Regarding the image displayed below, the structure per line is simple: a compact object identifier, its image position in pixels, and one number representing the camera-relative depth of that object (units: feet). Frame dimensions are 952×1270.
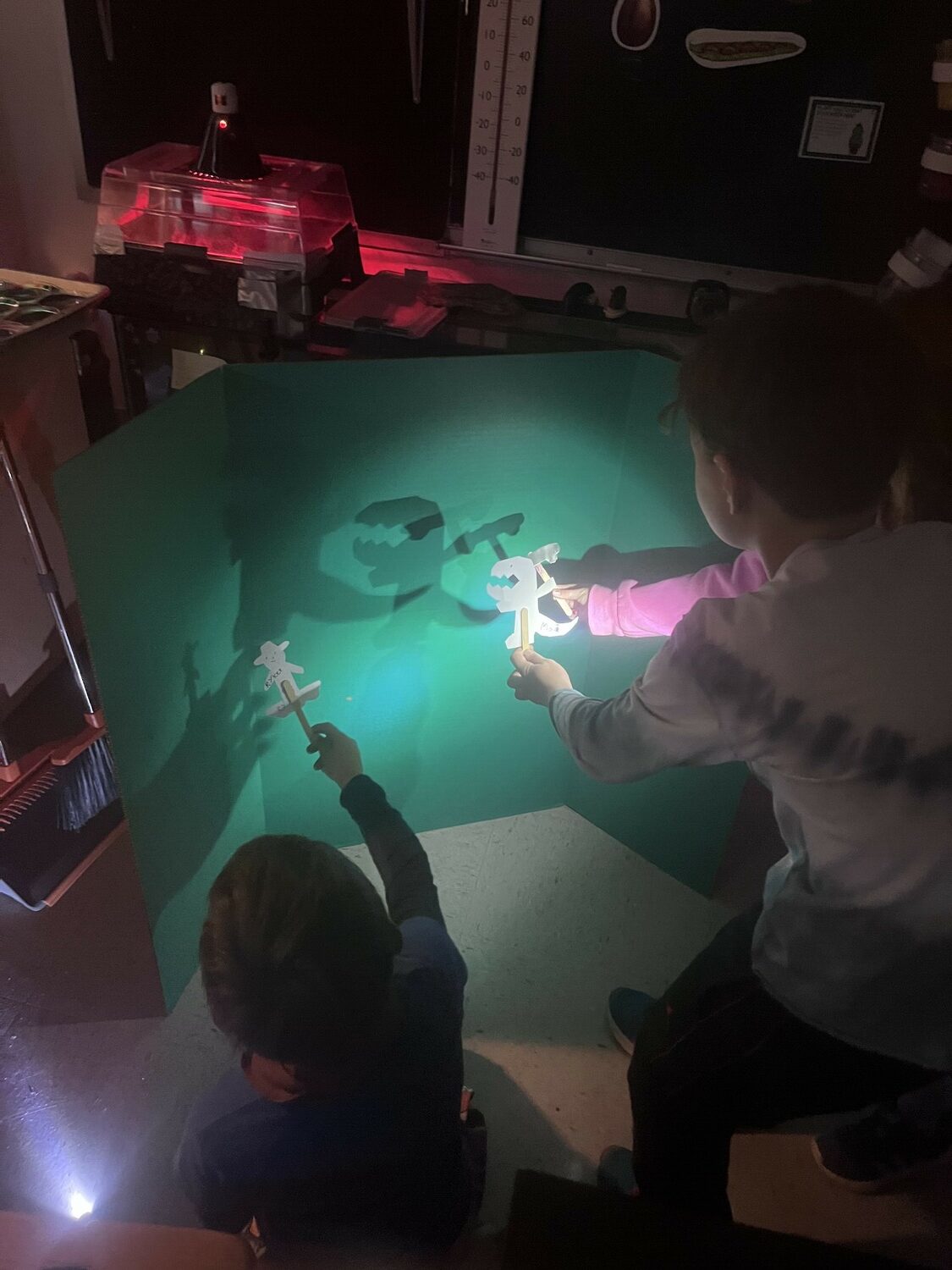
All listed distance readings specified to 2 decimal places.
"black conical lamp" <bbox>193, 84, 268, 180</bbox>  4.36
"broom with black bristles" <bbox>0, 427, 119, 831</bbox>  4.37
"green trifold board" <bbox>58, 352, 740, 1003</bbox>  2.96
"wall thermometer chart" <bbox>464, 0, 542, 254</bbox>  4.41
